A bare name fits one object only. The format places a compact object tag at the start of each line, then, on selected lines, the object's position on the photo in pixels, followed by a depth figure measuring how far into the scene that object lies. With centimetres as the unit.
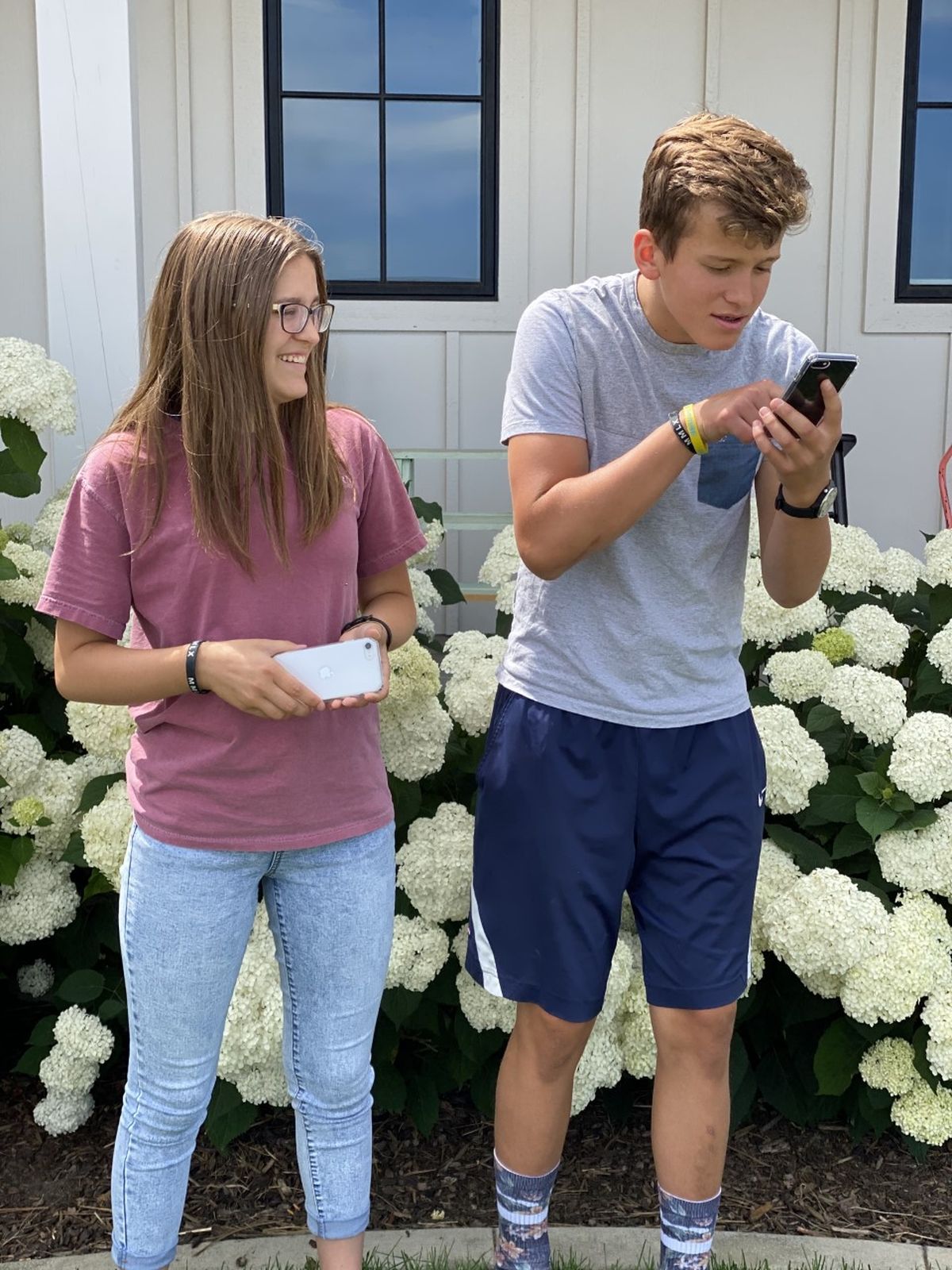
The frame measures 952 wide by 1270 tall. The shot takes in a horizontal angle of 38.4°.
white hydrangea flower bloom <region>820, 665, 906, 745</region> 273
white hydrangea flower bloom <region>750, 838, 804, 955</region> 266
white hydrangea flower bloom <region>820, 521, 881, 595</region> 312
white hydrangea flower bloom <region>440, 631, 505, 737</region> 271
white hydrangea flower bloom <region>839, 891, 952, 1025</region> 258
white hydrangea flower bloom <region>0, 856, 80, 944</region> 285
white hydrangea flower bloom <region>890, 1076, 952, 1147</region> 267
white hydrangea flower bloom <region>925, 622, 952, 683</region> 286
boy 190
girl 182
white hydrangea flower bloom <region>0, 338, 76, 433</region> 288
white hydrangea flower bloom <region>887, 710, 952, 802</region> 262
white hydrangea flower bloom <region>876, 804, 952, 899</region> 270
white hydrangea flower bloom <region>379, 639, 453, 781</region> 265
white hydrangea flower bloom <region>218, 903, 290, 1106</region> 246
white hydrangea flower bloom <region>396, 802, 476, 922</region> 263
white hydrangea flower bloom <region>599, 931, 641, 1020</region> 262
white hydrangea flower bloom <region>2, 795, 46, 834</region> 273
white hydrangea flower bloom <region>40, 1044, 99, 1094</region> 280
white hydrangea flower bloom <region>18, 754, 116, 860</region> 283
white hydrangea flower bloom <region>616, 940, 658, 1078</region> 265
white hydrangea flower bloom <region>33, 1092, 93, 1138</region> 285
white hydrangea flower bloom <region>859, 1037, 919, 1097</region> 270
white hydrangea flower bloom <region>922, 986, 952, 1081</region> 261
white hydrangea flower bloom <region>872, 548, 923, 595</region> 316
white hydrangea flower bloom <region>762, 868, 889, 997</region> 254
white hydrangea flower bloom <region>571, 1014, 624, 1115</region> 261
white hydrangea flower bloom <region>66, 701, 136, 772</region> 264
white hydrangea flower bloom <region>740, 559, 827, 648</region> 292
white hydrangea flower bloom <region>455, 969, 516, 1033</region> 264
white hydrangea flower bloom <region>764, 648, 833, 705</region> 282
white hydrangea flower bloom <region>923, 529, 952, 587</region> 306
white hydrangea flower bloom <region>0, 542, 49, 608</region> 294
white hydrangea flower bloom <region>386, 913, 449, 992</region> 260
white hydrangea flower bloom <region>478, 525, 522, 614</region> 309
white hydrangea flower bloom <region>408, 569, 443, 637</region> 318
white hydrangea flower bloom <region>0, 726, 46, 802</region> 279
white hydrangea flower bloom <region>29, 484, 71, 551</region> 313
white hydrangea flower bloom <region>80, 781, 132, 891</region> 257
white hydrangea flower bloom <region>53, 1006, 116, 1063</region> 279
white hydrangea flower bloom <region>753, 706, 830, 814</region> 261
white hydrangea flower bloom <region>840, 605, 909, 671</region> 293
